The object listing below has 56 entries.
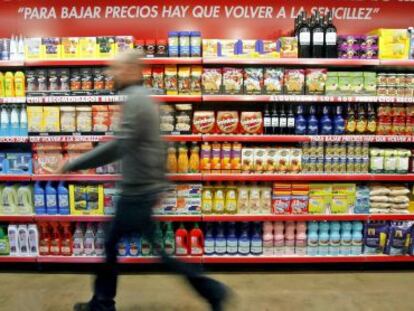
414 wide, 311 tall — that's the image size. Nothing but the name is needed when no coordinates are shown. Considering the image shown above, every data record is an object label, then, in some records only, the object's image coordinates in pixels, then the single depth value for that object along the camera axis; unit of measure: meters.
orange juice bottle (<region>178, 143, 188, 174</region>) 4.21
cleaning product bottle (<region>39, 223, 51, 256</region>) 4.34
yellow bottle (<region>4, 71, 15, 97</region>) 4.15
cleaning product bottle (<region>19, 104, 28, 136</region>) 4.20
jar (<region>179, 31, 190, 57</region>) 4.12
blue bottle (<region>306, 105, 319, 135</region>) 4.19
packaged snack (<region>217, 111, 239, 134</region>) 4.19
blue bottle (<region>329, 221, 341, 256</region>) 4.36
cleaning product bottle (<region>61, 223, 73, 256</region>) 4.35
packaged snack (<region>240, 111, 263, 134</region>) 4.20
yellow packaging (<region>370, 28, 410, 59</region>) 4.17
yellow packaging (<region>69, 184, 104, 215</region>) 4.27
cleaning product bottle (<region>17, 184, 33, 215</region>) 4.30
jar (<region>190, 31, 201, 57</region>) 4.13
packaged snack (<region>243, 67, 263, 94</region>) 4.16
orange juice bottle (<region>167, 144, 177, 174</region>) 4.22
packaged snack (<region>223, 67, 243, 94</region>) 4.16
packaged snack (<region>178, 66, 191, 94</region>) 4.15
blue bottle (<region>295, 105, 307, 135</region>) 4.19
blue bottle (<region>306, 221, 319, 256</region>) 4.36
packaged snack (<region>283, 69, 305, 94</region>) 4.15
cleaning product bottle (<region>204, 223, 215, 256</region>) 4.34
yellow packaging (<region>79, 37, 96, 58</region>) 4.14
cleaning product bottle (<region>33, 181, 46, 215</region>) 4.25
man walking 2.62
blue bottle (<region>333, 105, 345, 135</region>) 4.18
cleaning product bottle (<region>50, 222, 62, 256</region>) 4.34
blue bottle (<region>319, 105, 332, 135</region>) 4.19
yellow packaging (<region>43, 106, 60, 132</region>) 4.16
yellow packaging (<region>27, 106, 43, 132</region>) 4.16
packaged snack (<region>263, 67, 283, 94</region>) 4.17
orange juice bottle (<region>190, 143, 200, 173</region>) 4.22
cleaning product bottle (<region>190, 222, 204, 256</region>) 4.31
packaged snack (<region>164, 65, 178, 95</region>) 4.15
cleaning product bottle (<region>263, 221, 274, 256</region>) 4.35
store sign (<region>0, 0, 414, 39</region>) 4.61
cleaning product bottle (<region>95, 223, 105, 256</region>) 4.34
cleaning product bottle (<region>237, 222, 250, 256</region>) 4.33
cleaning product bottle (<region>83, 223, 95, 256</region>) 4.34
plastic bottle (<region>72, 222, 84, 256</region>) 4.34
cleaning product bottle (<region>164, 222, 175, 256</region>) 4.34
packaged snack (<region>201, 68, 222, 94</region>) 4.15
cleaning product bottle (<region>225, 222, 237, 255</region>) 4.33
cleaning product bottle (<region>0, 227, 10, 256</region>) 4.33
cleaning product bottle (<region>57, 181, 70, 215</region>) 4.25
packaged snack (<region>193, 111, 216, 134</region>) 4.18
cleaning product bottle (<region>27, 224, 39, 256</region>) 4.32
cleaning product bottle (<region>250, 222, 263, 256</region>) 4.33
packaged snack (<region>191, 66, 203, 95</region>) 4.16
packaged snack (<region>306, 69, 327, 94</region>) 4.16
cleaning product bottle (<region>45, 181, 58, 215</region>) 4.24
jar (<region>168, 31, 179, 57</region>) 4.12
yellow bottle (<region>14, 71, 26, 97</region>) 4.15
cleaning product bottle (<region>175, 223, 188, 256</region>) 4.32
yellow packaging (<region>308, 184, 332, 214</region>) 4.32
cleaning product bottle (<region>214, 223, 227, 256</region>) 4.33
